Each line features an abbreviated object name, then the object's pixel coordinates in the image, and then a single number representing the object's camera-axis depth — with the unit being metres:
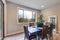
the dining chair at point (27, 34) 1.72
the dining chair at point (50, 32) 2.37
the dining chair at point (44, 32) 1.83
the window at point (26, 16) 3.21
